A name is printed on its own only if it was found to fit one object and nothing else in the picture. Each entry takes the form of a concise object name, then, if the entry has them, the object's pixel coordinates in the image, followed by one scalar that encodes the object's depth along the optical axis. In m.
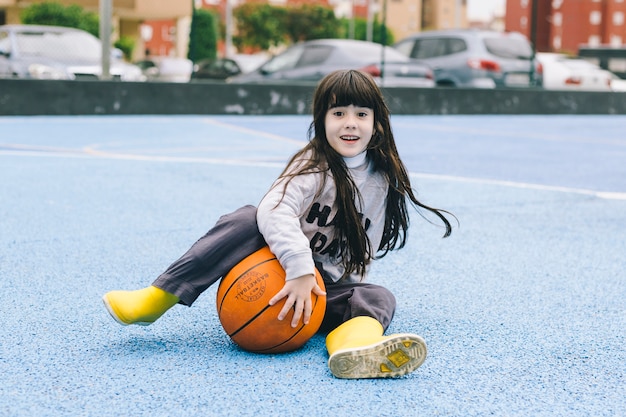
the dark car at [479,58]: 17.78
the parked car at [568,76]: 23.03
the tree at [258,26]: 73.31
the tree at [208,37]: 37.16
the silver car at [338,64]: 16.55
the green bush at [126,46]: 40.25
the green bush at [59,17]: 34.78
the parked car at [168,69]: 27.83
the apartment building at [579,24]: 94.62
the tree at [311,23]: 74.75
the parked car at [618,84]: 26.99
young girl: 2.90
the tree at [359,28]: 79.06
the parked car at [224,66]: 27.64
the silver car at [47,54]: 16.09
